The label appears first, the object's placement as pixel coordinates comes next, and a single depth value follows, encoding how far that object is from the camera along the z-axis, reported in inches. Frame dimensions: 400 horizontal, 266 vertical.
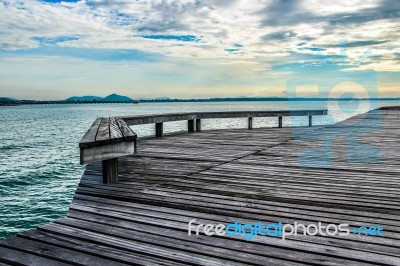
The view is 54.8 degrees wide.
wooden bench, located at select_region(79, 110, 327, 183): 168.9
